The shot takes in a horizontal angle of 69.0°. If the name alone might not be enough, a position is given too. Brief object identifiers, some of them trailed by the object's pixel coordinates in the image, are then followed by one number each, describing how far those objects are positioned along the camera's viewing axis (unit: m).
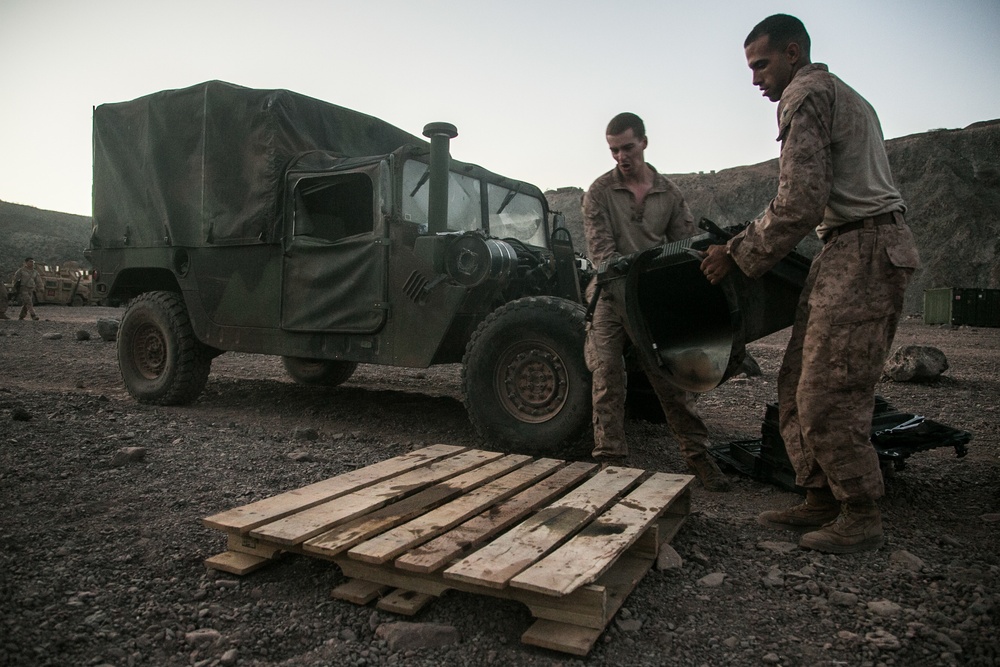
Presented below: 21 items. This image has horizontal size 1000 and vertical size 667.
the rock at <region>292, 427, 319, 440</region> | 4.57
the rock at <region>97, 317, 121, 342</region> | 11.11
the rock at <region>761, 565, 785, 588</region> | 2.39
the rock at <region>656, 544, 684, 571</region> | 2.49
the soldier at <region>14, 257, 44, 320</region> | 16.47
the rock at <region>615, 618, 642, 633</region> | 2.07
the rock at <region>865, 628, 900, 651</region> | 1.94
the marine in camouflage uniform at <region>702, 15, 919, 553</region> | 2.59
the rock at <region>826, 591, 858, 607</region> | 2.22
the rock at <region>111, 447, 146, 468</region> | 3.71
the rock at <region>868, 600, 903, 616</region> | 2.14
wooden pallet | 1.98
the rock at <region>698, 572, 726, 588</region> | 2.40
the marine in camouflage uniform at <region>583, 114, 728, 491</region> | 3.58
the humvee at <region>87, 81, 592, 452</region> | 4.13
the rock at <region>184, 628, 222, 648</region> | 1.95
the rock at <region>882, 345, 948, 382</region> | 6.68
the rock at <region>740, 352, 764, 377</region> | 7.13
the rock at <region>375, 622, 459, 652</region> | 1.96
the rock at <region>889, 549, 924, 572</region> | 2.48
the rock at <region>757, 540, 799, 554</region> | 2.71
